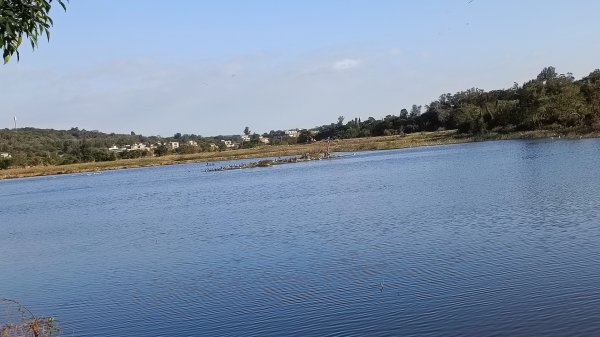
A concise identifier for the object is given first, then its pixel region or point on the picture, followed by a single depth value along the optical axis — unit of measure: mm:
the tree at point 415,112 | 154488
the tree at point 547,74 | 110638
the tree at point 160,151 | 140075
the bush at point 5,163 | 123688
